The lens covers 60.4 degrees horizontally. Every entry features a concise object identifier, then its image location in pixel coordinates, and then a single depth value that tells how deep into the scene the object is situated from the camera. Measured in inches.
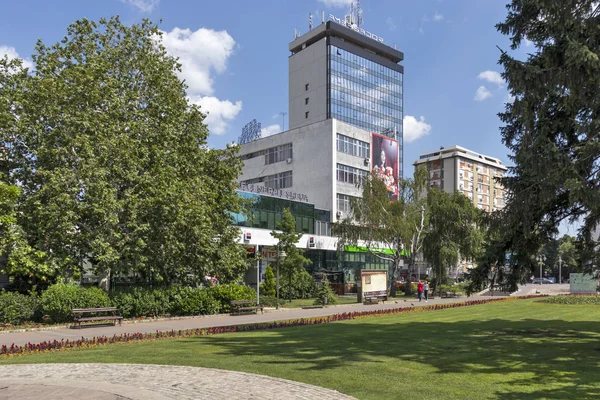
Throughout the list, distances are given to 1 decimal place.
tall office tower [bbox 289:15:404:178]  4079.7
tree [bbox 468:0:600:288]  457.7
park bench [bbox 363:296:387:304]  1435.8
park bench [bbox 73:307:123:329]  800.3
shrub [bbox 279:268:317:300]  1585.9
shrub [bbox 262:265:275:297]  1584.6
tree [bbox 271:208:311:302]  1492.4
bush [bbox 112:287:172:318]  907.4
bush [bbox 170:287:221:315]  979.9
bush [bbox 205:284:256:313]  1050.7
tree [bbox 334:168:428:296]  1749.5
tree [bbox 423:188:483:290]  1851.6
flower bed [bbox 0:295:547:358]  532.7
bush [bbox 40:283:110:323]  820.6
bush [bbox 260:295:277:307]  1276.7
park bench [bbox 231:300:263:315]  1048.8
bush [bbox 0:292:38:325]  785.6
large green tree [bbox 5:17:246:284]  874.1
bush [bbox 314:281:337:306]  1313.5
